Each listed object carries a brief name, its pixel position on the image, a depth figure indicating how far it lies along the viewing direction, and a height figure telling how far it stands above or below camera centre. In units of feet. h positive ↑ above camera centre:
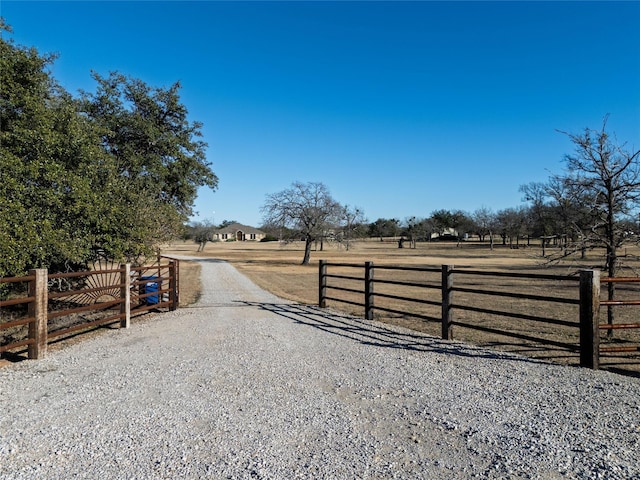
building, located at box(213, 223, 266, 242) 431.84 +8.90
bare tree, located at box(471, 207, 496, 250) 280.51 +14.09
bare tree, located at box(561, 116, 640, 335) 31.76 +3.89
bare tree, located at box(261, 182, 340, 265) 136.46 +8.64
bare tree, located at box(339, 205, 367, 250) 142.51 +6.18
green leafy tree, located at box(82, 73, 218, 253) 46.26 +11.94
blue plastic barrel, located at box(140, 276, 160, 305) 35.71 -4.99
